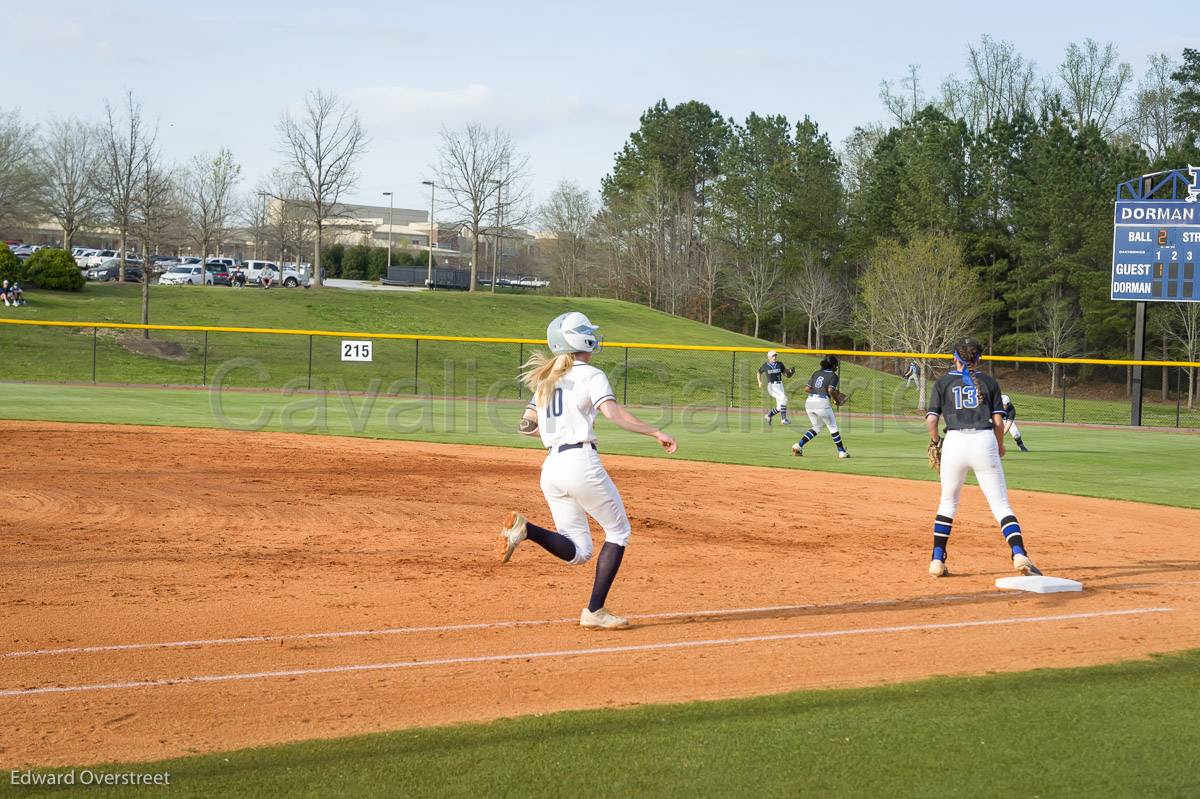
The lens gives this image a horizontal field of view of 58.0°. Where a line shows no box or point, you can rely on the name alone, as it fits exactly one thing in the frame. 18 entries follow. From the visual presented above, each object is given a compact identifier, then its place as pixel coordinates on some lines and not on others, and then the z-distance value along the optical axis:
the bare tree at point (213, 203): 61.94
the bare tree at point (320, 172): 58.03
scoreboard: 30.78
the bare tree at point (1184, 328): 52.56
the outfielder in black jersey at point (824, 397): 19.64
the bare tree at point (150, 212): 43.94
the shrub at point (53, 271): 49.84
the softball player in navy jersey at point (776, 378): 25.33
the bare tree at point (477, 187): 63.97
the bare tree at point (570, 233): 82.75
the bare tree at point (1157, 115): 71.75
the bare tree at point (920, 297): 50.38
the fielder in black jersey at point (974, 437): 9.07
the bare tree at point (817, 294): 70.19
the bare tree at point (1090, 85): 74.56
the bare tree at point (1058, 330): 60.59
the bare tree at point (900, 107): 83.44
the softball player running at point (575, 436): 6.93
